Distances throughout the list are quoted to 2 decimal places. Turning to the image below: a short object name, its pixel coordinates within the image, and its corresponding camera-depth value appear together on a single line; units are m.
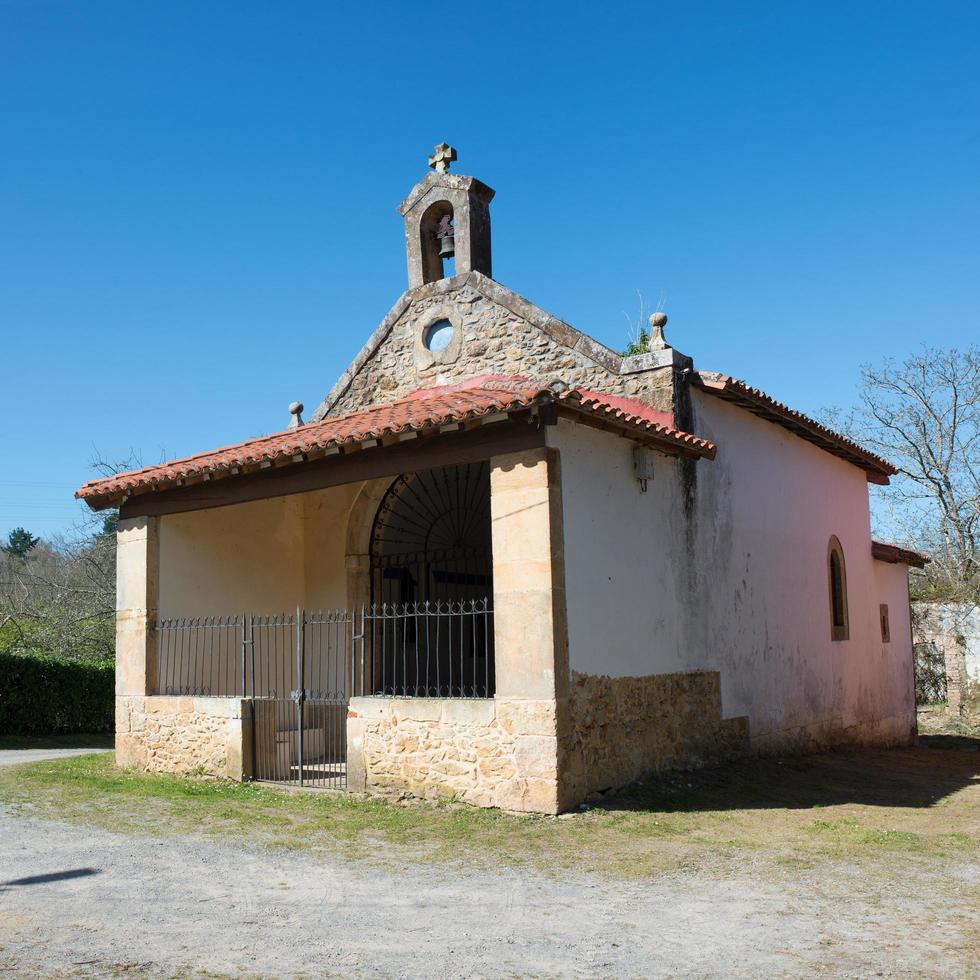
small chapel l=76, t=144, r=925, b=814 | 7.88
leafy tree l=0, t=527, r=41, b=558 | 50.18
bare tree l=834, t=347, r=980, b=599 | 25.94
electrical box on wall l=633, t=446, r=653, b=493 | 9.00
